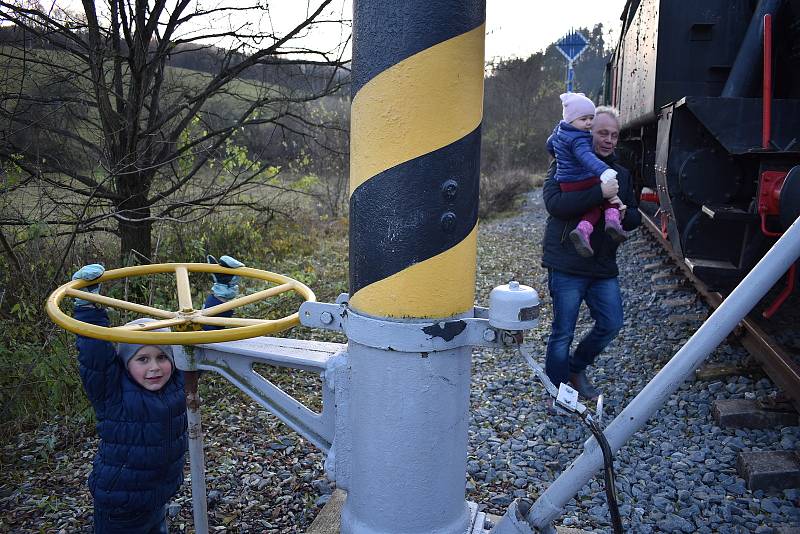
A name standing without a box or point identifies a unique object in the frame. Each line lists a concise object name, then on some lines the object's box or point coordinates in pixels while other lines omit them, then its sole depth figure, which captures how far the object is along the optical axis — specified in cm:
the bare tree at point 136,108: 471
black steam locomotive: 407
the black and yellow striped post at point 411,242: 124
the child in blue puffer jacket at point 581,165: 338
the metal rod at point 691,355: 125
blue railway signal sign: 1472
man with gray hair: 350
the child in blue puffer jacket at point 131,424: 217
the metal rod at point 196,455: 196
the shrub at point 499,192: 1449
